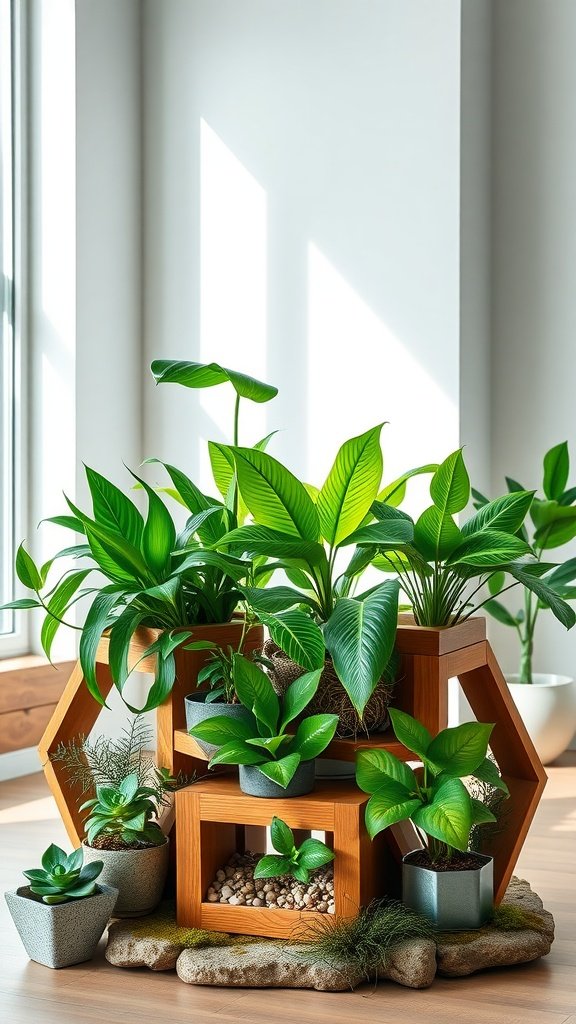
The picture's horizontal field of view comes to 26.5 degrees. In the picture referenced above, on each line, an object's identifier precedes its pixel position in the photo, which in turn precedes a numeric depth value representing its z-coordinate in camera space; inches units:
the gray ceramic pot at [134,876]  85.6
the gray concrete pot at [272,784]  81.8
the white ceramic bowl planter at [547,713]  145.2
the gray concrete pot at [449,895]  81.7
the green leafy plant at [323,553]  77.6
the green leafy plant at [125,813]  85.5
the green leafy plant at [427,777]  78.3
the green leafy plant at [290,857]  79.6
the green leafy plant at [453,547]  82.3
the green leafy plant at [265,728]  80.4
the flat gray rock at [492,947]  78.7
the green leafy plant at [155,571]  84.5
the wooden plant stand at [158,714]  89.6
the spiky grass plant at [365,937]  77.9
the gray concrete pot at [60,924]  80.0
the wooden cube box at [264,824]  80.1
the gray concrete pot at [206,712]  85.3
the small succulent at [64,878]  80.3
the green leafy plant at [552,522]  138.3
